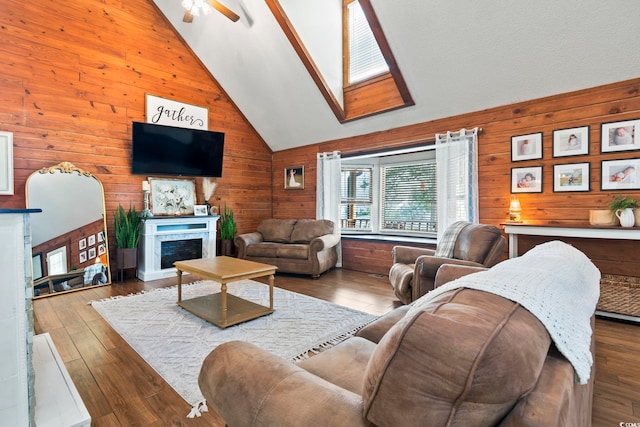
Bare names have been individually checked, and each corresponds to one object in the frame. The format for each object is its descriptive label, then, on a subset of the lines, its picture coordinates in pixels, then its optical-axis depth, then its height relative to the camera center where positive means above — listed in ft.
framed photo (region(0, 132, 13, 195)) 12.06 +1.75
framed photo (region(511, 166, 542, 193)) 11.34 +1.06
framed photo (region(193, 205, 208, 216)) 17.03 -0.12
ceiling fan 10.83 +7.44
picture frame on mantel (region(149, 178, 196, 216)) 16.14 +0.63
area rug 6.99 -3.43
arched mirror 12.10 -0.94
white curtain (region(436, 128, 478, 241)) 12.73 +1.33
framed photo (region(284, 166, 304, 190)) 19.90 +1.97
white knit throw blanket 2.27 -0.70
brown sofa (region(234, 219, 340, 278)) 15.19 -1.95
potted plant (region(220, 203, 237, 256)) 17.90 -1.52
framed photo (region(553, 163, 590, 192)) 10.44 +1.07
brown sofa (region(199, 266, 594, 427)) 1.77 -1.07
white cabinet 3.88 -1.43
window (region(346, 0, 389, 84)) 14.42 +7.55
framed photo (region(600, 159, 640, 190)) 9.62 +1.06
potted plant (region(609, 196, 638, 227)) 9.15 -0.03
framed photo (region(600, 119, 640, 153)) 9.61 +2.28
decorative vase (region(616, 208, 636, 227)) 9.14 -0.29
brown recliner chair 9.38 -1.57
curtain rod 14.26 +3.08
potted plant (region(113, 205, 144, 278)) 14.02 -1.35
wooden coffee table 8.87 -2.98
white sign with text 16.05 +5.17
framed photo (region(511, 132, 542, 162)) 11.29 +2.27
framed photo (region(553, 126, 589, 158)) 10.41 +2.28
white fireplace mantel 14.69 -1.45
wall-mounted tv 15.28 +3.04
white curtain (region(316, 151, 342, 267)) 17.67 +1.12
